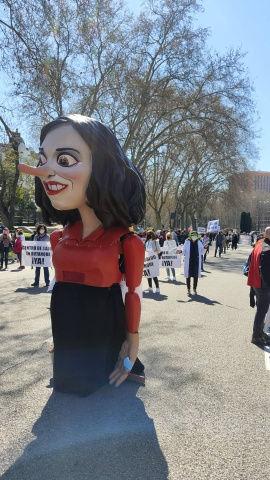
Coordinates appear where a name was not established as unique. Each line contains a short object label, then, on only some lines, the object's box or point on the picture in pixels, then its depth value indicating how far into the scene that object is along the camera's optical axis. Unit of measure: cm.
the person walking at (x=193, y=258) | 848
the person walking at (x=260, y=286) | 453
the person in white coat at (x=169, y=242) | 1052
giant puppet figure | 245
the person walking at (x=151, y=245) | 875
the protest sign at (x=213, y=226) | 2347
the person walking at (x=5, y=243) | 1267
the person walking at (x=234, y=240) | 3174
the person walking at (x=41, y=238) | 901
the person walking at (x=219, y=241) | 2311
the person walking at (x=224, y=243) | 2550
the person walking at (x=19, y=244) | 1262
